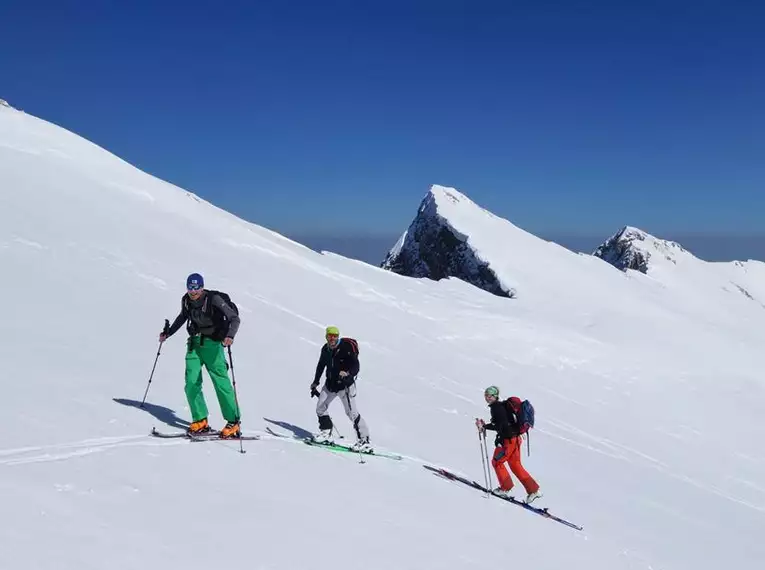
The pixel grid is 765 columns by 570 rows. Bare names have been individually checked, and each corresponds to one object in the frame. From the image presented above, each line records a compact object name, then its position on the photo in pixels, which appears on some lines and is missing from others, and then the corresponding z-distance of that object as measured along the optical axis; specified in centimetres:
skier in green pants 924
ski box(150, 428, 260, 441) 859
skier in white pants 1107
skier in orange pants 1139
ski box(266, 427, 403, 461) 1034
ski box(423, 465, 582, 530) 1112
